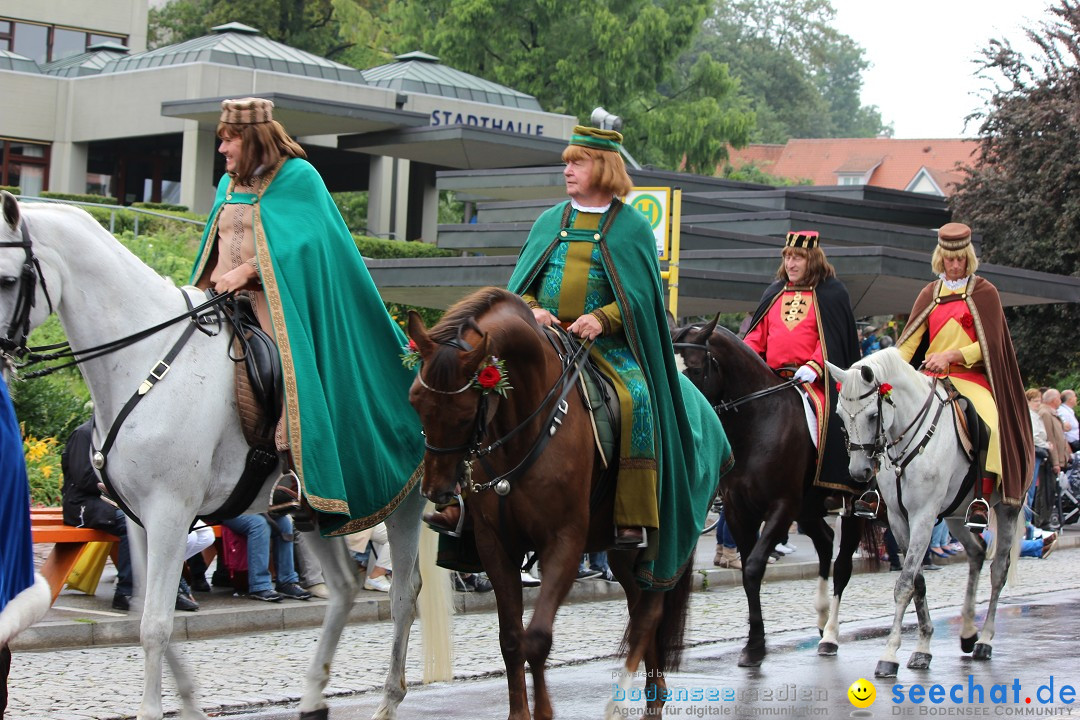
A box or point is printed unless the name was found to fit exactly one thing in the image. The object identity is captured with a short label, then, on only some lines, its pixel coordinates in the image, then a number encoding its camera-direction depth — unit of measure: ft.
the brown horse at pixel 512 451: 20.10
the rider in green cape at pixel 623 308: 23.47
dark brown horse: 33.76
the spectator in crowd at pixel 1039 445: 67.92
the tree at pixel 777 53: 331.98
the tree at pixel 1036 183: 98.53
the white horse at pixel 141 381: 21.11
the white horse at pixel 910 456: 32.91
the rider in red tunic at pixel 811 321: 36.01
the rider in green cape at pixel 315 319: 23.06
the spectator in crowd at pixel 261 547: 36.86
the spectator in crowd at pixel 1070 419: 75.62
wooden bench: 31.91
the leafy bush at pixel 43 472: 45.98
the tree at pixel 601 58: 174.19
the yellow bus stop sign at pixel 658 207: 50.16
